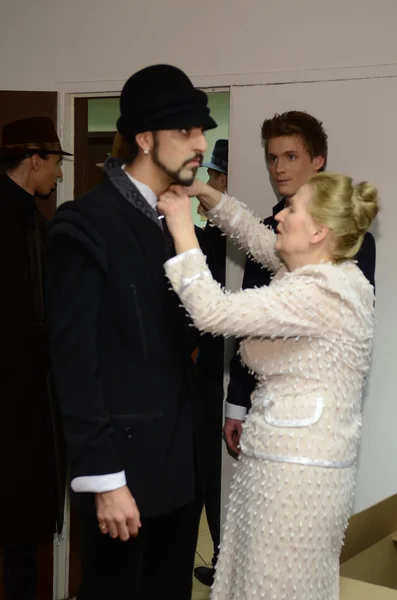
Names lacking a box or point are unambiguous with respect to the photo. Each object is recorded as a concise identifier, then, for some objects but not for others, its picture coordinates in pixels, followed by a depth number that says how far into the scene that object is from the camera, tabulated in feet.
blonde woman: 9.90
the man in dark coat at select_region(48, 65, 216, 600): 9.66
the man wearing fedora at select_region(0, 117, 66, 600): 13.04
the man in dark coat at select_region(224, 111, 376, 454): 13.06
